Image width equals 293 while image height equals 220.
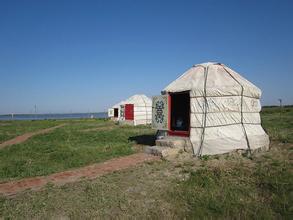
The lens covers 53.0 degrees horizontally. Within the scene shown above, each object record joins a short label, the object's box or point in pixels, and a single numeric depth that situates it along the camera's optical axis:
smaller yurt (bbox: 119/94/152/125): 22.33
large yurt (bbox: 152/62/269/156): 8.32
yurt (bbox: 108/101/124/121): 31.70
